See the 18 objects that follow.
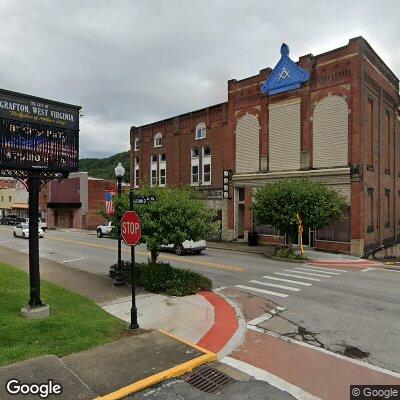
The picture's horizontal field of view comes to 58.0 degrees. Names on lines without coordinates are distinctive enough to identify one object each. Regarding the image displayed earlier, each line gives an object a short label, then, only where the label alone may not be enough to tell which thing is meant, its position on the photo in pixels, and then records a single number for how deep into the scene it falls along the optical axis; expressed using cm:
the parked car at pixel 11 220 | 5778
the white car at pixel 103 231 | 3814
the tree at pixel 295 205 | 2158
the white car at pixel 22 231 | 3518
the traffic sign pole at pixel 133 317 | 866
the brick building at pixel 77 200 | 5025
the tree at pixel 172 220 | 1264
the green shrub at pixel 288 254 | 2227
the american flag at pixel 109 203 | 1426
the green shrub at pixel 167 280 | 1257
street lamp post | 1354
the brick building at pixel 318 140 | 2484
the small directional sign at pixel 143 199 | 1052
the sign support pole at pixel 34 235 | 932
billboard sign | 884
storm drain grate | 624
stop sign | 896
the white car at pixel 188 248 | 2353
